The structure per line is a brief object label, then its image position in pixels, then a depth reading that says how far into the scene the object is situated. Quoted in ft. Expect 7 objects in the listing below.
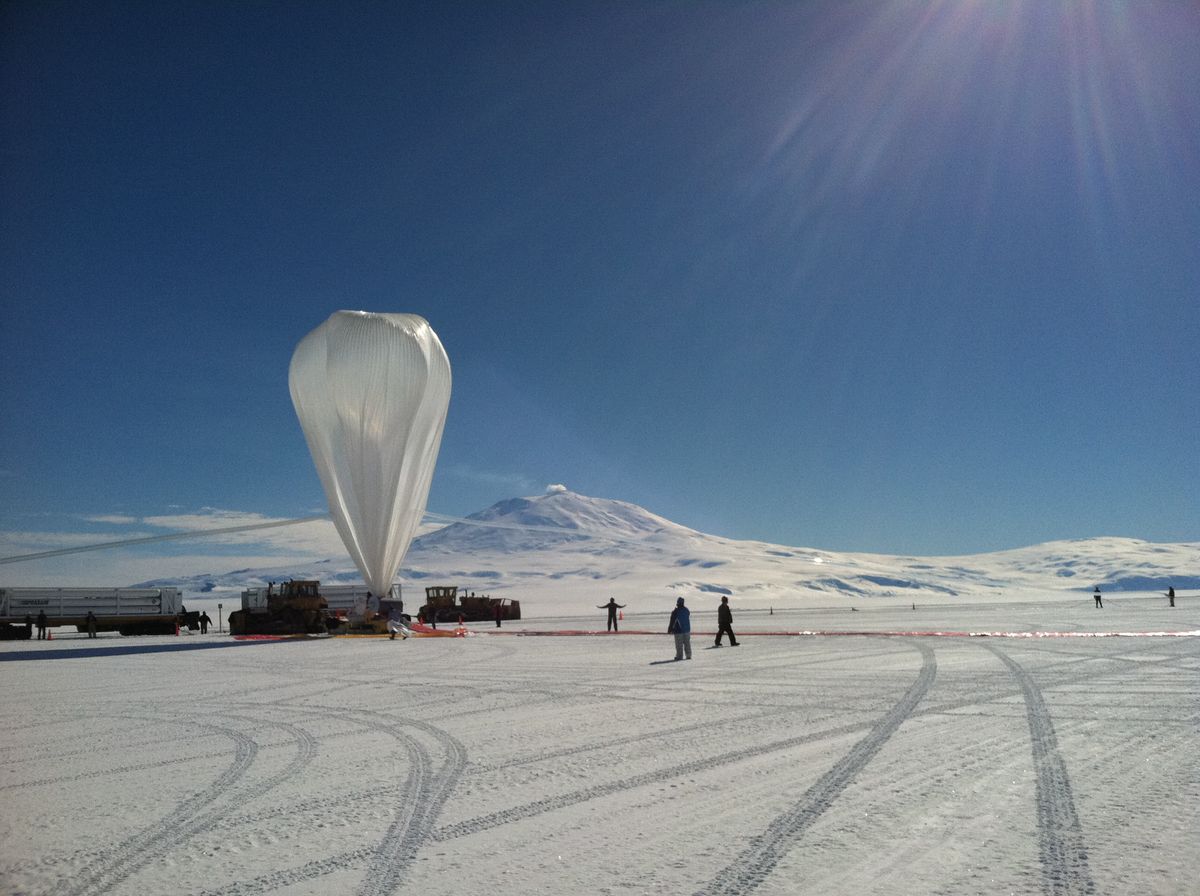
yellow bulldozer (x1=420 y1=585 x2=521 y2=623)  163.94
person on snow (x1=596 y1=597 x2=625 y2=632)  113.39
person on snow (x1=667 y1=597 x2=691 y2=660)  61.93
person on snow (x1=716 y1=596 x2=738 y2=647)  73.77
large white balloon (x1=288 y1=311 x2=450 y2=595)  101.91
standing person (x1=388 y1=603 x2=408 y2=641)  107.76
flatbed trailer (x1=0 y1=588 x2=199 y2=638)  130.21
